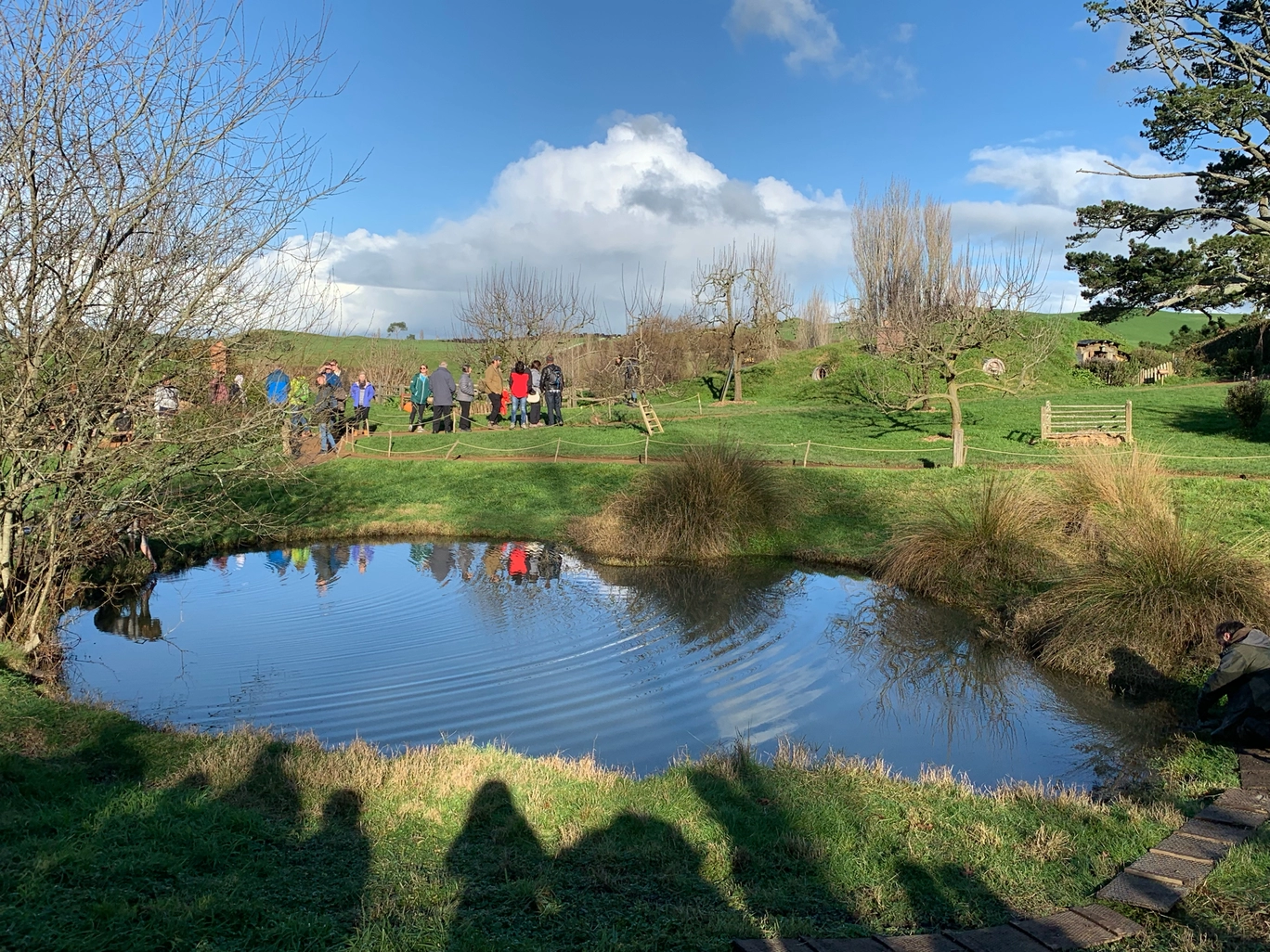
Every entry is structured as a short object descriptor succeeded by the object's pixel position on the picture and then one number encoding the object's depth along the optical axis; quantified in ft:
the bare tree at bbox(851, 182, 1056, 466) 76.59
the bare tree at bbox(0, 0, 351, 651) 24.23
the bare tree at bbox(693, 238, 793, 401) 125.80
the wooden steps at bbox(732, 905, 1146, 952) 13.38
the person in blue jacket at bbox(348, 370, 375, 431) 79.15
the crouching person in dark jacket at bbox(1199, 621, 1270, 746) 22.62
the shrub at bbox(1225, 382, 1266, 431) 76.89
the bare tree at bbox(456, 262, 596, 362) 111.24
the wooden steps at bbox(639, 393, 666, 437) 84.69
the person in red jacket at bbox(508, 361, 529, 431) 86.79
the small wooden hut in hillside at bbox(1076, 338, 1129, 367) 143.84
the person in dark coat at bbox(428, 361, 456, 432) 81.71
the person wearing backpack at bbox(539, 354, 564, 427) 87.66
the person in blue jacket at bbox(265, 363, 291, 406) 53.67
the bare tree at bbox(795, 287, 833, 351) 197.47
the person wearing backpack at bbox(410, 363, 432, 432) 86.89
